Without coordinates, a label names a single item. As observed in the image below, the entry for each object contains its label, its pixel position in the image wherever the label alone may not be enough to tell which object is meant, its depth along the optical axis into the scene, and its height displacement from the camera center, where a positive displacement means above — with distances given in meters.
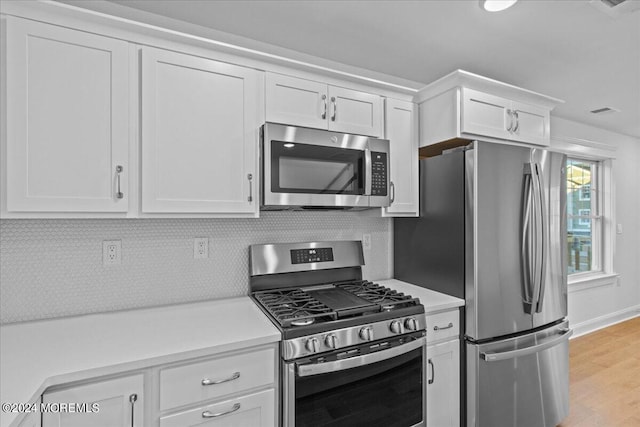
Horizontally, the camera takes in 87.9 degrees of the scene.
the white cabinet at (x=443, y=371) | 1.89 -0.91
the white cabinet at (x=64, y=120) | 1.33 +0.41
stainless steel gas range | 1.49 -0.66
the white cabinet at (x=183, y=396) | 1.16 -0.69
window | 4.19 -0.04
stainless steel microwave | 1.77 +0.26
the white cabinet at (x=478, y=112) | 2.10 +0.70
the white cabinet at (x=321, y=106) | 1.84 +0.65
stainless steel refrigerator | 1.94 -0.34
